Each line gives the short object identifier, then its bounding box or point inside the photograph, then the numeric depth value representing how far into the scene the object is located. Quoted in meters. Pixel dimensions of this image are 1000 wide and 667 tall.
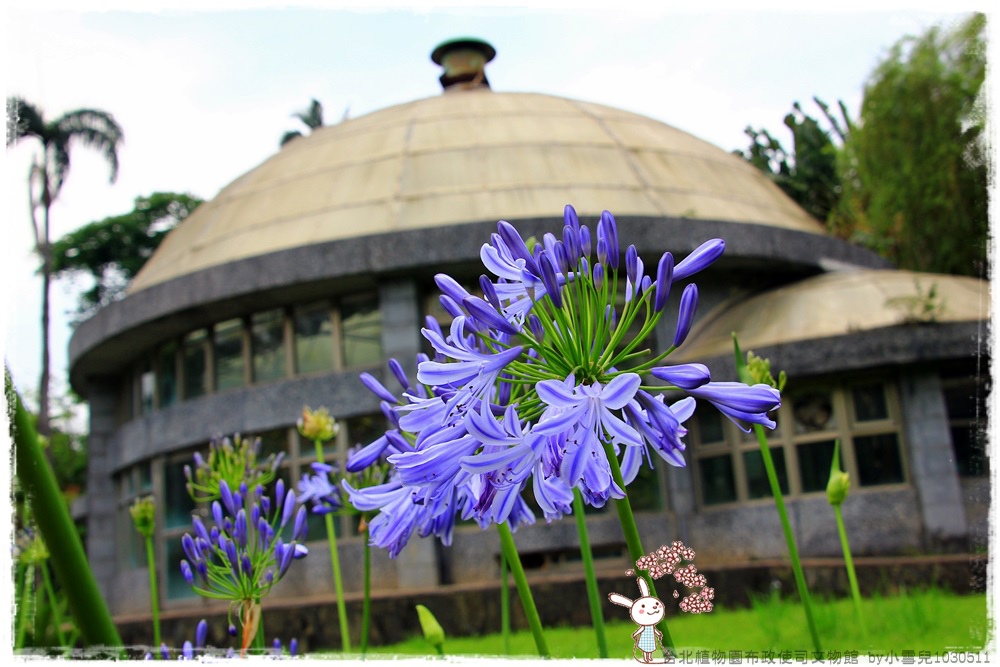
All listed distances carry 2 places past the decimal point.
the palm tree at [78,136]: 20.78
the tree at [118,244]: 35.38
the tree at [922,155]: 12.76
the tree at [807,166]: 17.27
